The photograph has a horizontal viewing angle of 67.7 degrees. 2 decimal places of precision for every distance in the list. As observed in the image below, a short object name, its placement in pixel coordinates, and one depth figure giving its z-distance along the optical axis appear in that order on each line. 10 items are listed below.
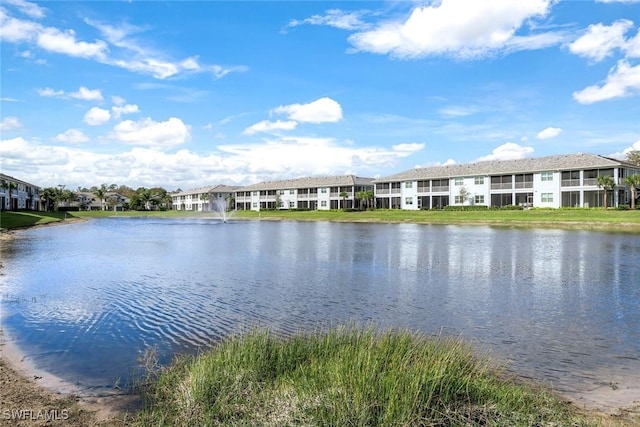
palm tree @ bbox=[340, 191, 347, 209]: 106.47
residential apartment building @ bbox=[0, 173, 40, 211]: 86.97
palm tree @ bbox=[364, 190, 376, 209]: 101.50
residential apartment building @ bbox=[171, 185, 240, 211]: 143.55
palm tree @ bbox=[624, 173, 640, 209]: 63.76
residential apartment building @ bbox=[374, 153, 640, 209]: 69.69
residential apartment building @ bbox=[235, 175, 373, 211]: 110.56
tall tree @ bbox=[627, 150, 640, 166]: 100.09
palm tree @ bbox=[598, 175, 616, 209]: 64.38
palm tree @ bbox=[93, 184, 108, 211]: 158.12
